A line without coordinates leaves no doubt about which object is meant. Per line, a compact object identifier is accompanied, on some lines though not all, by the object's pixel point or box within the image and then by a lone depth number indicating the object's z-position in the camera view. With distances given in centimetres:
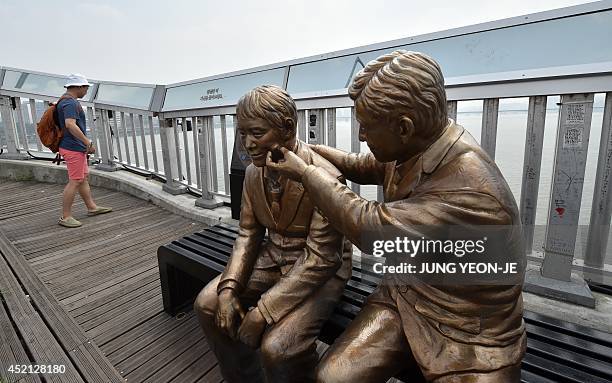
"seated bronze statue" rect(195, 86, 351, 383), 141
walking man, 443
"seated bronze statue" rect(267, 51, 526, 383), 105
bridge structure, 204
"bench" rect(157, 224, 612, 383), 129
